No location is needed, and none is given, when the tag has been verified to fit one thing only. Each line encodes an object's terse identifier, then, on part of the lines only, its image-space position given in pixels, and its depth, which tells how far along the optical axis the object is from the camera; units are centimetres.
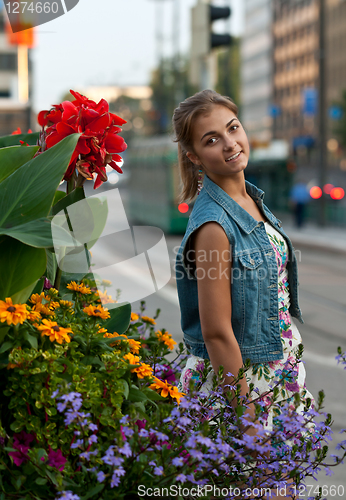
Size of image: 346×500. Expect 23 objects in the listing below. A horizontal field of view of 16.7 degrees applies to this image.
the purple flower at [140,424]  271
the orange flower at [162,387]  279
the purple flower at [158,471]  254
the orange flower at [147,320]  340
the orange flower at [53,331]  269
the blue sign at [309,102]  4043
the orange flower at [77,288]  307
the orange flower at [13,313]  263
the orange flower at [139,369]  277
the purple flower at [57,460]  259
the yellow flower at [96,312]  285
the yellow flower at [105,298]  324
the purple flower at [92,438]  258
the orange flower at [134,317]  324
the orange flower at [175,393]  279
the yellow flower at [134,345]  292
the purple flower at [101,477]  252
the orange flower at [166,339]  323
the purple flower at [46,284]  306
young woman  297
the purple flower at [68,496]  251
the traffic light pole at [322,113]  2312
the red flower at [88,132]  301
